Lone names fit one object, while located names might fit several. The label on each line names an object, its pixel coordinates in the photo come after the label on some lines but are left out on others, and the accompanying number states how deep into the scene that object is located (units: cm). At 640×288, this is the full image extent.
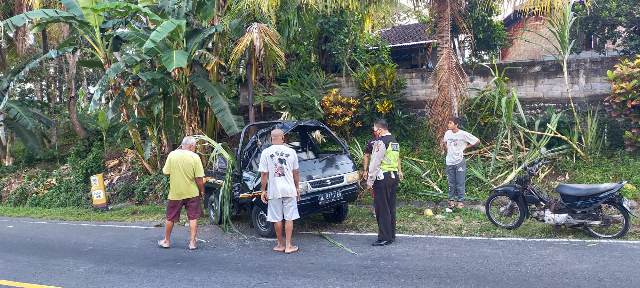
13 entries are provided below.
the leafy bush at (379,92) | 1291
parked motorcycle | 714
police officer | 736
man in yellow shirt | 756
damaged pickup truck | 796
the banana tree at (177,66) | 1038
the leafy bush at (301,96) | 1301
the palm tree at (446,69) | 1045
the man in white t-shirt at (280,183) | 708
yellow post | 1265
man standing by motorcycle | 908
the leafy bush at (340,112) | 1289
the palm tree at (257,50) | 1070
